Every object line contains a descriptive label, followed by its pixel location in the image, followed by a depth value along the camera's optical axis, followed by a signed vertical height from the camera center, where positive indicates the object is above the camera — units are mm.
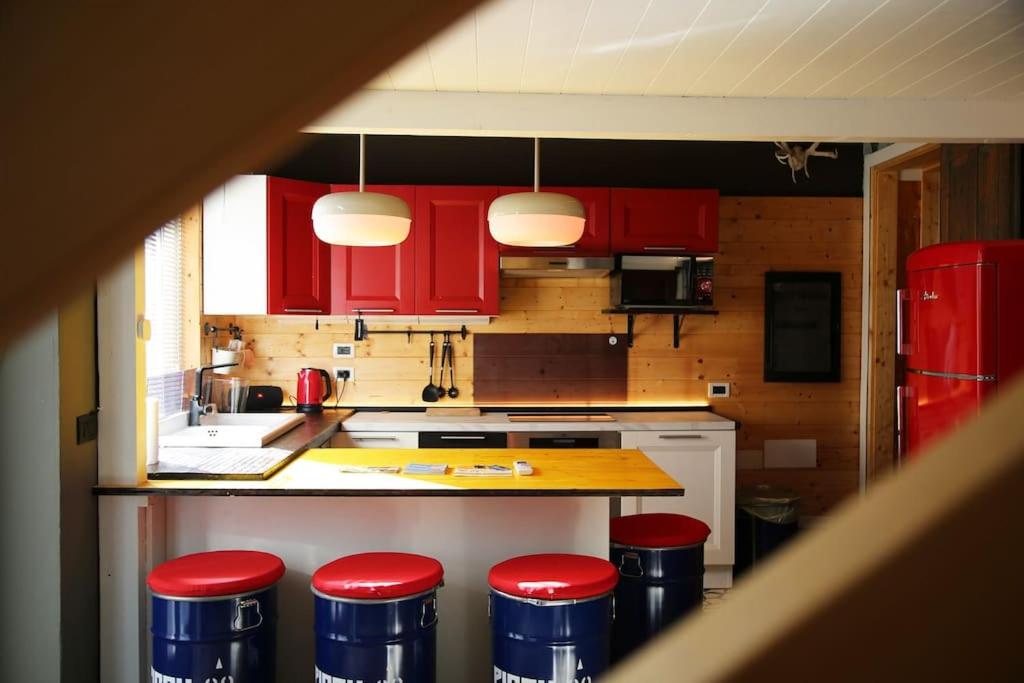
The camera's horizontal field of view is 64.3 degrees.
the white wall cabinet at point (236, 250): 4418 +452
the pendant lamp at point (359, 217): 2682 +383
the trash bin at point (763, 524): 4504 -1064
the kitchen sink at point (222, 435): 3357 -438
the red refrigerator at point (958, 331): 3354 +8
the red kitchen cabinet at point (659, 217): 4633 +660
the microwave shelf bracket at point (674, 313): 4656 +117
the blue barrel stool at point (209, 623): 2266 -815
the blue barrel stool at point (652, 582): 2697 -831
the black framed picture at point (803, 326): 5004 +42
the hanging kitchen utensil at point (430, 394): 4941 -371
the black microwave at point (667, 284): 4543 +274
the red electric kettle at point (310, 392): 4711 -343
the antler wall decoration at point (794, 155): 4945 +1080
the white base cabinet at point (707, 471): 4434 -754
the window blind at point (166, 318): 4016 +77
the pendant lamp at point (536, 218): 2752 +391
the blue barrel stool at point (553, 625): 2287 -827
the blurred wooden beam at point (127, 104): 182 +52
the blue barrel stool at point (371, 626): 2264 -820
